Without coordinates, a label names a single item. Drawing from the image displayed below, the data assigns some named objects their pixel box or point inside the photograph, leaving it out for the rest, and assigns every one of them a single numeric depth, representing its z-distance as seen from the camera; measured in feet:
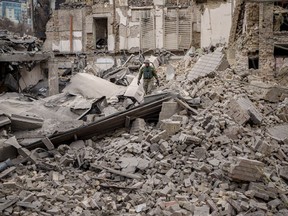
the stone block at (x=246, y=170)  23.43
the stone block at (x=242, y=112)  29.55
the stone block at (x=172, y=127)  29.27
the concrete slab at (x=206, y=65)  41.12
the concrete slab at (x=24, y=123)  33.60
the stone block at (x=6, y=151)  29.54
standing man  41.37
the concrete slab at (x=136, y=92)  39.86
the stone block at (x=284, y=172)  25.02
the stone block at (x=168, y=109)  31.96
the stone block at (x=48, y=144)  30.42
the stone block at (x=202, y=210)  21.38
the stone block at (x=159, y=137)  28.81
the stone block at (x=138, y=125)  31.45
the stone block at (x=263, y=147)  26.32
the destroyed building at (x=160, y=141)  22.99
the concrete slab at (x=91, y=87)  46.01
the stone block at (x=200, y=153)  26.53
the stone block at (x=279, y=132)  28.99
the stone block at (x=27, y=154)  28.95
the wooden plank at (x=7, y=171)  26.46
